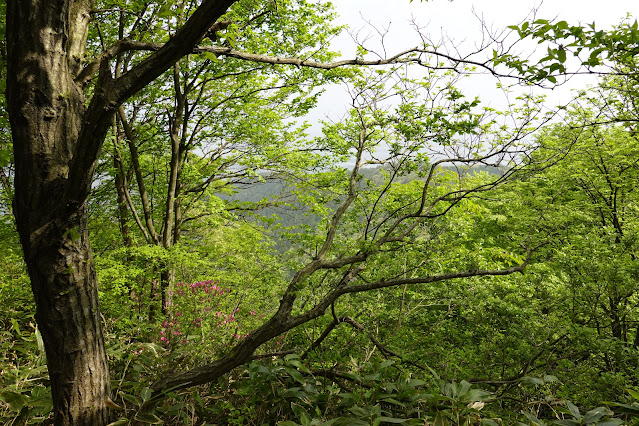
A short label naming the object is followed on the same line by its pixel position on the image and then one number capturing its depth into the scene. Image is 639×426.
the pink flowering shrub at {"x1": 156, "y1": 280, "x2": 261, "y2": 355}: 3.86
